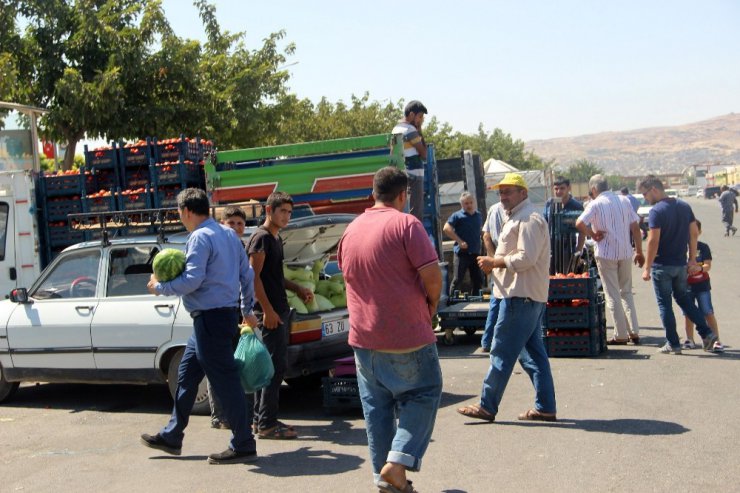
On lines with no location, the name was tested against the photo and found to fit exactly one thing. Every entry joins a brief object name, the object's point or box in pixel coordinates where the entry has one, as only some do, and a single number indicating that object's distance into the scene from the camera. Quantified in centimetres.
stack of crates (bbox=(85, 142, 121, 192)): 1211
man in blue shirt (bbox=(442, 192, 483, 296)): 1395
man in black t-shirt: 735
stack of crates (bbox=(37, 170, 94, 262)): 1212
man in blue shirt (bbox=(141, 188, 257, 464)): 654
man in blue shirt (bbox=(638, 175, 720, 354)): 1037
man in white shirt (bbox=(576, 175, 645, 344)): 1133
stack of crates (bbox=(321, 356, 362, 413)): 798
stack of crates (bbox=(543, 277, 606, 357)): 1048
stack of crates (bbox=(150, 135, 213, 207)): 1166
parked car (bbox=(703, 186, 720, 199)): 11812
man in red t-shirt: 523
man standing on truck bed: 1184
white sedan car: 823
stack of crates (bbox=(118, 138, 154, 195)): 1181
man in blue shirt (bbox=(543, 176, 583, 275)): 1195
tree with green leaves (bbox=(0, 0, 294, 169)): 1945
